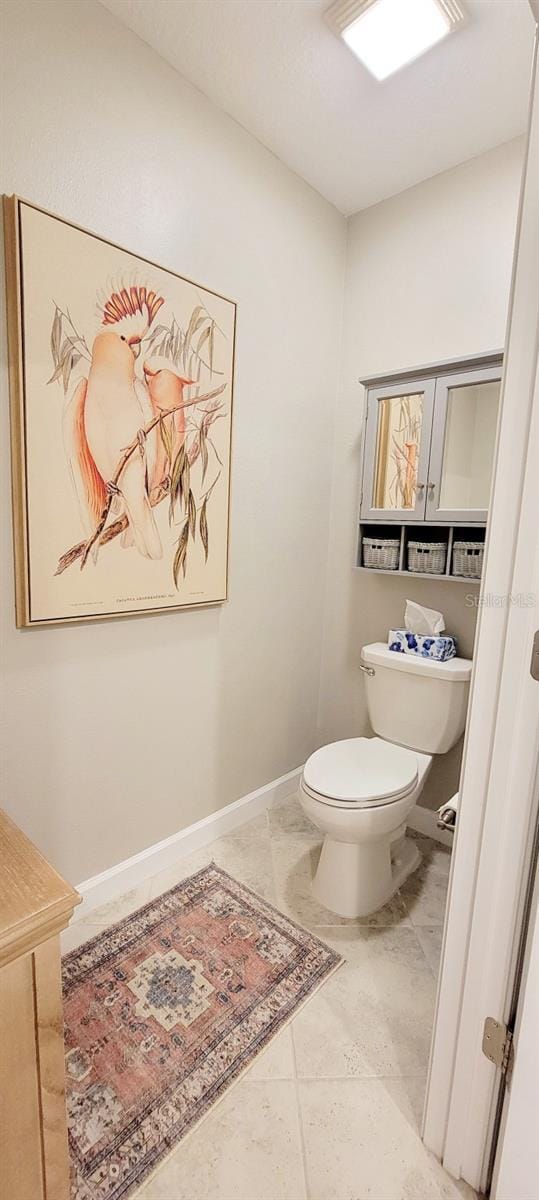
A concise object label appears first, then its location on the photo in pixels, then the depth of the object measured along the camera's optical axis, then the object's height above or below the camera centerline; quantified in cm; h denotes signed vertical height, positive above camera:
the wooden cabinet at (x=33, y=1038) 74 -78
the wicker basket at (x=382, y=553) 200 -11
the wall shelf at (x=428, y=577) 180 -18
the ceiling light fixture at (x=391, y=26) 128 +126
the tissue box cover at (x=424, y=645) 189 -44
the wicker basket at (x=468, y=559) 177 -11
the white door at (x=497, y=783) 78 -42
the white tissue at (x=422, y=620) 196 -36
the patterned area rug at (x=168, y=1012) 106 -126
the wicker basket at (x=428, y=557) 188 -11
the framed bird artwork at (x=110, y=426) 128 +24
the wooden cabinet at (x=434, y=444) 175 +29
